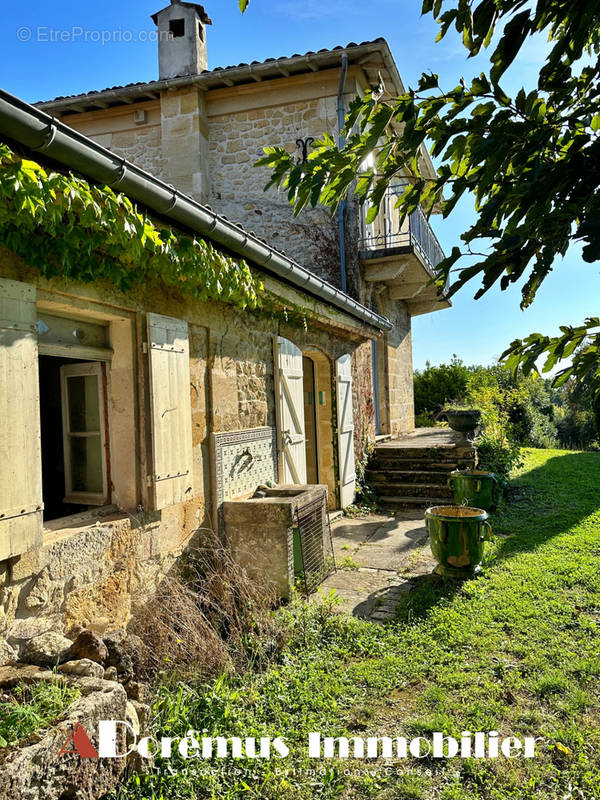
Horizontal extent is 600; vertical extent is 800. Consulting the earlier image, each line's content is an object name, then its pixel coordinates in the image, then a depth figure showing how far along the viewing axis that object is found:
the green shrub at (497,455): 10.33
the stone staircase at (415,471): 9.09
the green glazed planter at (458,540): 5.09
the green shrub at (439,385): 16.88
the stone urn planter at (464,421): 9.88
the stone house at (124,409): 2.97
